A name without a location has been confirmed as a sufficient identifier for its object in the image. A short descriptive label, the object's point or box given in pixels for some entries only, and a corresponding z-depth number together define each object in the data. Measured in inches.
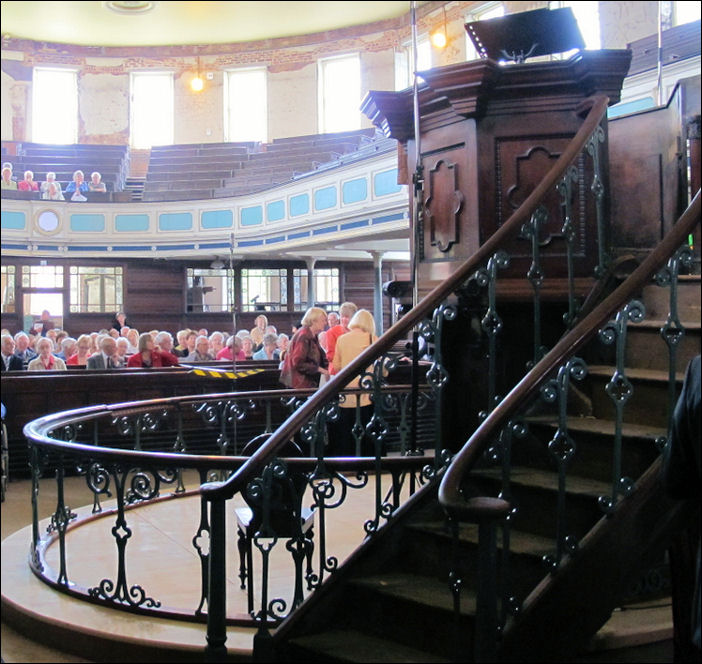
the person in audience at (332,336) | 250.7
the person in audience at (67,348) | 341.7
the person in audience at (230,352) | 339.3
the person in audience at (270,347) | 338.0
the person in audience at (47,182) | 553.0
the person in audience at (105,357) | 295.7
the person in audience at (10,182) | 484.6
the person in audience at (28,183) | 538.0
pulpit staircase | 102.2
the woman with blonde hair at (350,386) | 223.3
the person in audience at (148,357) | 290.5
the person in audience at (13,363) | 292.2
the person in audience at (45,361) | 294.2
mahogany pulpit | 129.5
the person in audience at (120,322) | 453.1
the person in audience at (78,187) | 565.6
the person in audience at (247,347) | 362.5
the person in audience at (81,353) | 333.9
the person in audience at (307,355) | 238.7
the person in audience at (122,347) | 327.9
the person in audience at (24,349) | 316.5
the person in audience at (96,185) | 577.0
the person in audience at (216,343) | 363.7
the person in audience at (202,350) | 356.5
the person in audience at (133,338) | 398.7
